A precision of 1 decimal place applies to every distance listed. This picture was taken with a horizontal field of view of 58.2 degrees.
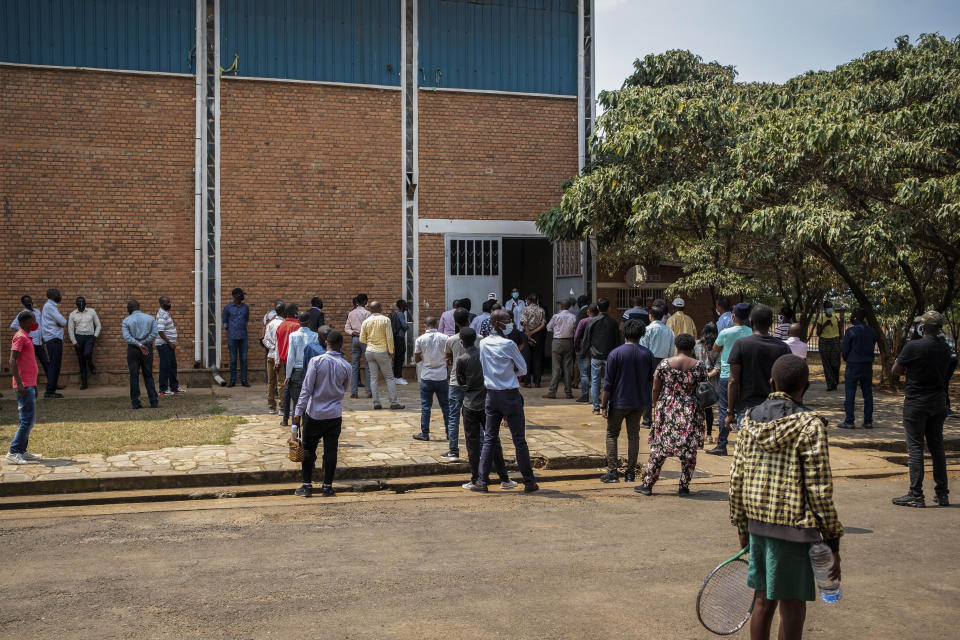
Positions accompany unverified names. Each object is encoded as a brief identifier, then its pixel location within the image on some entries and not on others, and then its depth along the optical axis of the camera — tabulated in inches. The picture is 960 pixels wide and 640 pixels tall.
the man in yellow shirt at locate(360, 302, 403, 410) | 512.7
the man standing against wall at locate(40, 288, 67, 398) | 604.7
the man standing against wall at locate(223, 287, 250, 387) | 645.9
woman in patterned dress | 333.4
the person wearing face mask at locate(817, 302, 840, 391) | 729.6
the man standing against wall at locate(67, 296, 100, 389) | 624.1
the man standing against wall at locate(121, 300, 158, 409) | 538.0
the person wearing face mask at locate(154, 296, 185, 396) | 571.8
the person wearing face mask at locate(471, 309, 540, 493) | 334.3
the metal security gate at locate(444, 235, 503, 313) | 725.9
